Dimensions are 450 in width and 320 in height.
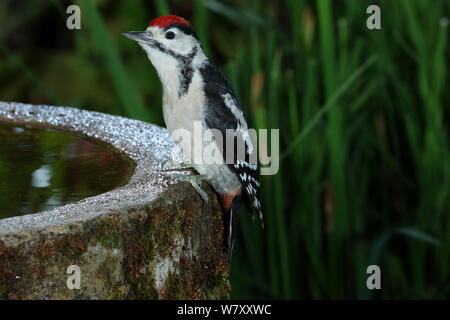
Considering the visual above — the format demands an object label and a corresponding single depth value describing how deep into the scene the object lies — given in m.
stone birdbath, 1.32
